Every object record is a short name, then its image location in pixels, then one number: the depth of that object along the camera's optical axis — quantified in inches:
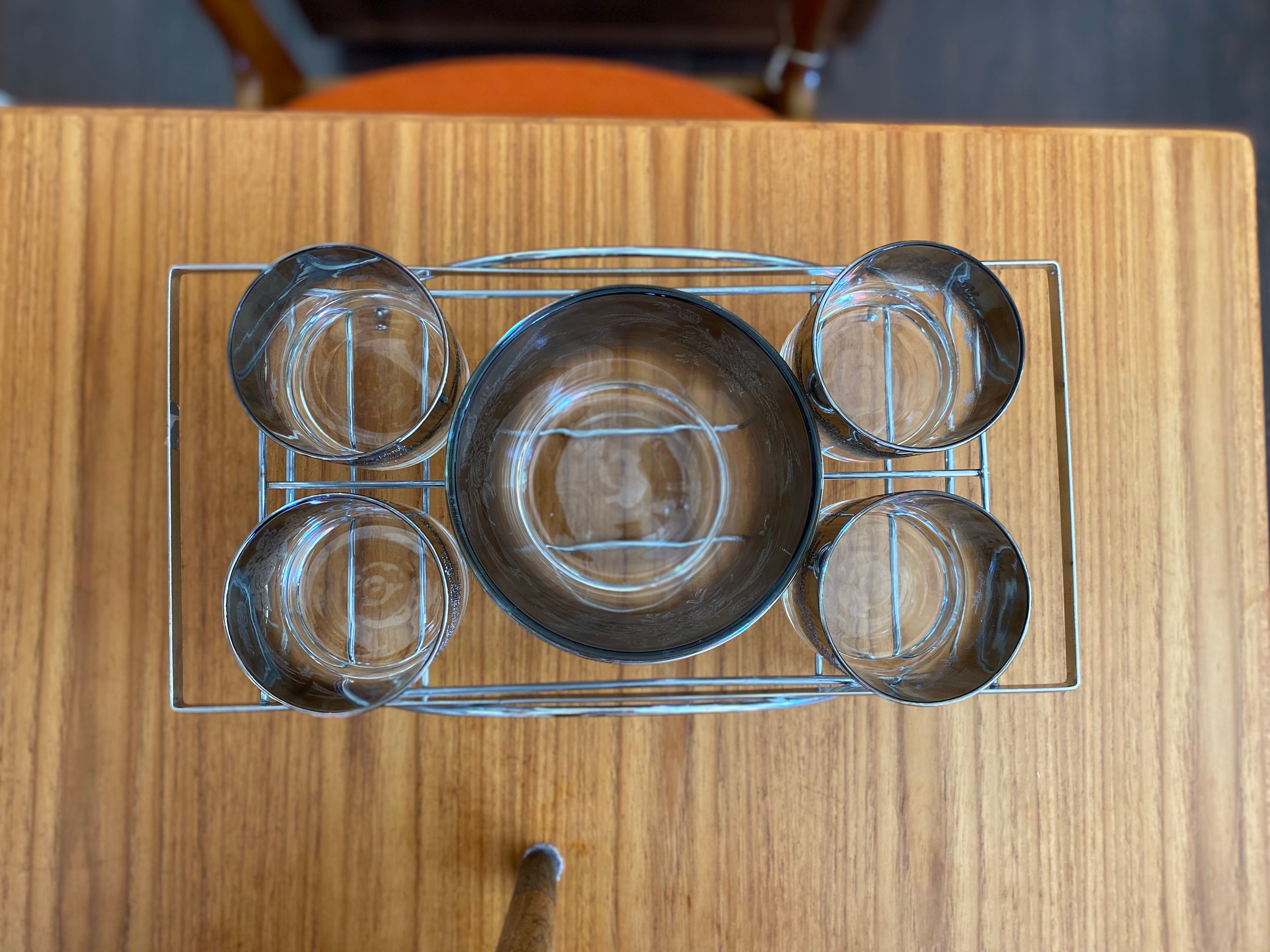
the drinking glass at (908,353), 16.6
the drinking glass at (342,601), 15.8
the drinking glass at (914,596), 16.4
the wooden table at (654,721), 20.5
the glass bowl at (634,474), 15.7
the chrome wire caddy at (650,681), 18.7
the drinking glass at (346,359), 17.0
